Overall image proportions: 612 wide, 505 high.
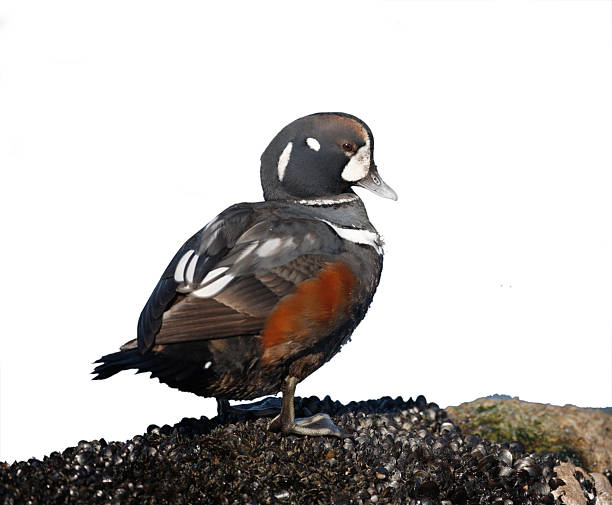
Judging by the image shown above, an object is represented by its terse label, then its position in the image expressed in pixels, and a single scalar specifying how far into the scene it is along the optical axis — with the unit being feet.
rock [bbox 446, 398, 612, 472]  23.13
